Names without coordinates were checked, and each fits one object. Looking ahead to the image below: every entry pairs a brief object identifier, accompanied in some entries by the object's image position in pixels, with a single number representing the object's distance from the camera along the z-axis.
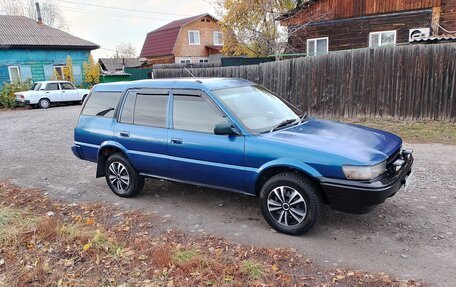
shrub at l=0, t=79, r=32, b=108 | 21.23
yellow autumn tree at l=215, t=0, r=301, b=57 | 22.47
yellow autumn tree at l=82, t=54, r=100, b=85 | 26.73
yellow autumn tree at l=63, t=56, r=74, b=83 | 25.97
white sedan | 19.91
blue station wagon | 3.75
